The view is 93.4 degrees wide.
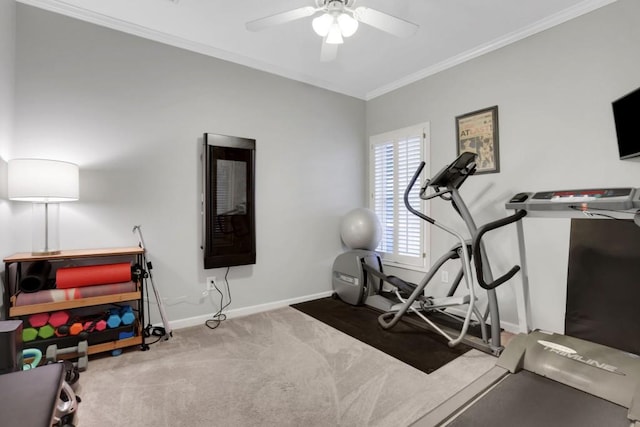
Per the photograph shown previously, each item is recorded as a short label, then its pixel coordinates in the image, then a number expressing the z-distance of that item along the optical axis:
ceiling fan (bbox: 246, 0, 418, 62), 2.00
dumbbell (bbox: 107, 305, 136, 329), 2.29
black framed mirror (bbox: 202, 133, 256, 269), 2.93
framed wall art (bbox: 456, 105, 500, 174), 2.88
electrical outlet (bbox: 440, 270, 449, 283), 3.32
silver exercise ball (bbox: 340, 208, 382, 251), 3.66
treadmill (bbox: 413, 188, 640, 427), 1.36
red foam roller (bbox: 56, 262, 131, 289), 2.14
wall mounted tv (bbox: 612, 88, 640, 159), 1.95
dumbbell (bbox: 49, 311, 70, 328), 2.11
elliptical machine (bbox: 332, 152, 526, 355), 2.27
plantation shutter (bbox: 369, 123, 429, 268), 3.58
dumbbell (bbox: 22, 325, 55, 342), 2.05
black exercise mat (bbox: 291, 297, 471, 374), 2.26
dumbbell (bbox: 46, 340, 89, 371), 2.03
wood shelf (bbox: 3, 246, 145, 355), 2.00
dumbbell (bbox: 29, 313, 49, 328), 2.06
